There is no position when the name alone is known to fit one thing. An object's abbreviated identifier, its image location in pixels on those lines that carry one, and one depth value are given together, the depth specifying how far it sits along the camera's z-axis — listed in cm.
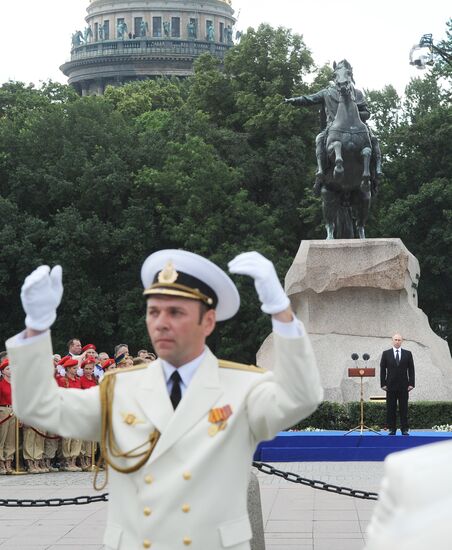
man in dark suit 1925
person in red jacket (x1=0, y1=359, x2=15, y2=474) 1823
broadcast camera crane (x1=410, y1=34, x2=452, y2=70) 2861
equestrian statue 2469
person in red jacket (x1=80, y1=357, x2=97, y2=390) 1900
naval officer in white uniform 439
